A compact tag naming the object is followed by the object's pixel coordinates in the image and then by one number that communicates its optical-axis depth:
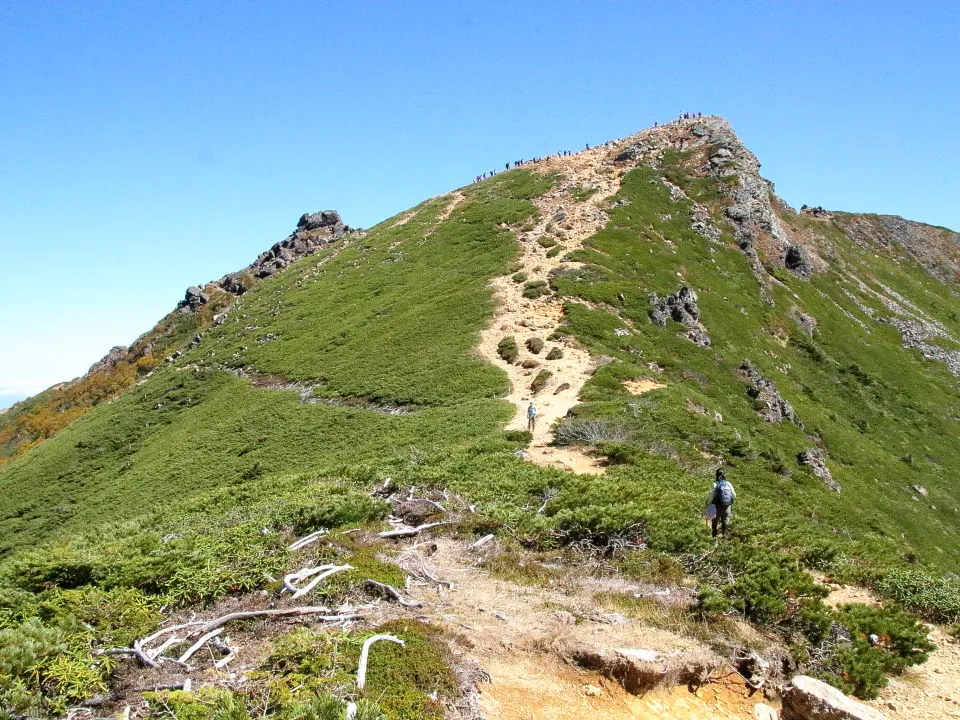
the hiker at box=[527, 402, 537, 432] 29.95
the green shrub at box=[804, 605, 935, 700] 9.71
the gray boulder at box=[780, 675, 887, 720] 8.20
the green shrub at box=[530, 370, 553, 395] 37.31
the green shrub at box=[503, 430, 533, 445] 27.40
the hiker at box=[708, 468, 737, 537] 14.98
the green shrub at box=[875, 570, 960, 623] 12.34
